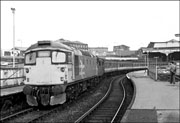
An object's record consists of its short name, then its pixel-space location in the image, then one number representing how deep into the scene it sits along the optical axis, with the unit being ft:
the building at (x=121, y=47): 528.71
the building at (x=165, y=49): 209.59
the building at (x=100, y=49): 484.13
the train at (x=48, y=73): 38.86
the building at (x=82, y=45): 349.47
